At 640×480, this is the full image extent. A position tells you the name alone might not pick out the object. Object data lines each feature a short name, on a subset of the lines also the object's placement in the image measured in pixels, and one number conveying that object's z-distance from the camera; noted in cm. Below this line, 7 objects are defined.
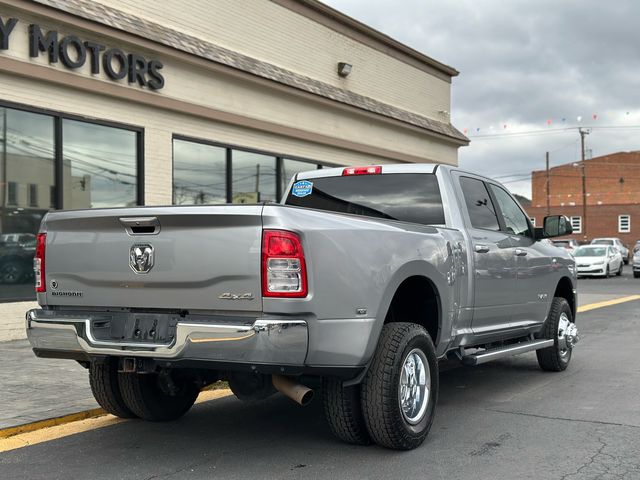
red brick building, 7019
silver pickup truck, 430
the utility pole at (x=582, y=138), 5898
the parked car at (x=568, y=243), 4395
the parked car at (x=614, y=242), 4394
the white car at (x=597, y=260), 3094
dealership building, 1077
